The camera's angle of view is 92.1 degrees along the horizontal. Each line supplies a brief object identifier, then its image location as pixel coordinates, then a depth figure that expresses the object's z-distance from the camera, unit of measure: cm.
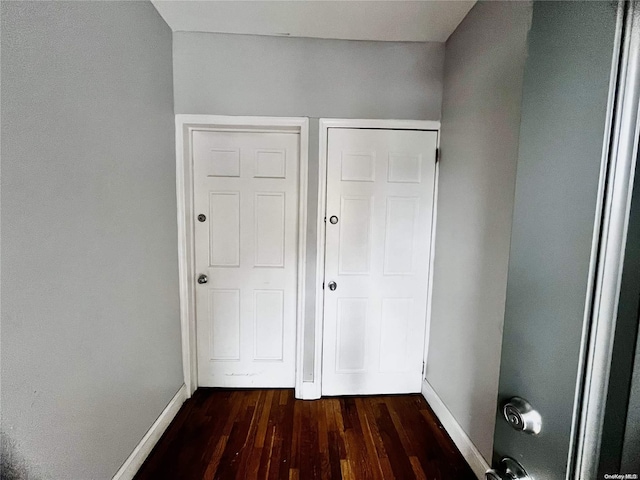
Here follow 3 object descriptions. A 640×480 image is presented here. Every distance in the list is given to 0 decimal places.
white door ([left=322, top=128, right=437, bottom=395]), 220
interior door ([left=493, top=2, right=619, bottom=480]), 45
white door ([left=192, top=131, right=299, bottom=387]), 226
